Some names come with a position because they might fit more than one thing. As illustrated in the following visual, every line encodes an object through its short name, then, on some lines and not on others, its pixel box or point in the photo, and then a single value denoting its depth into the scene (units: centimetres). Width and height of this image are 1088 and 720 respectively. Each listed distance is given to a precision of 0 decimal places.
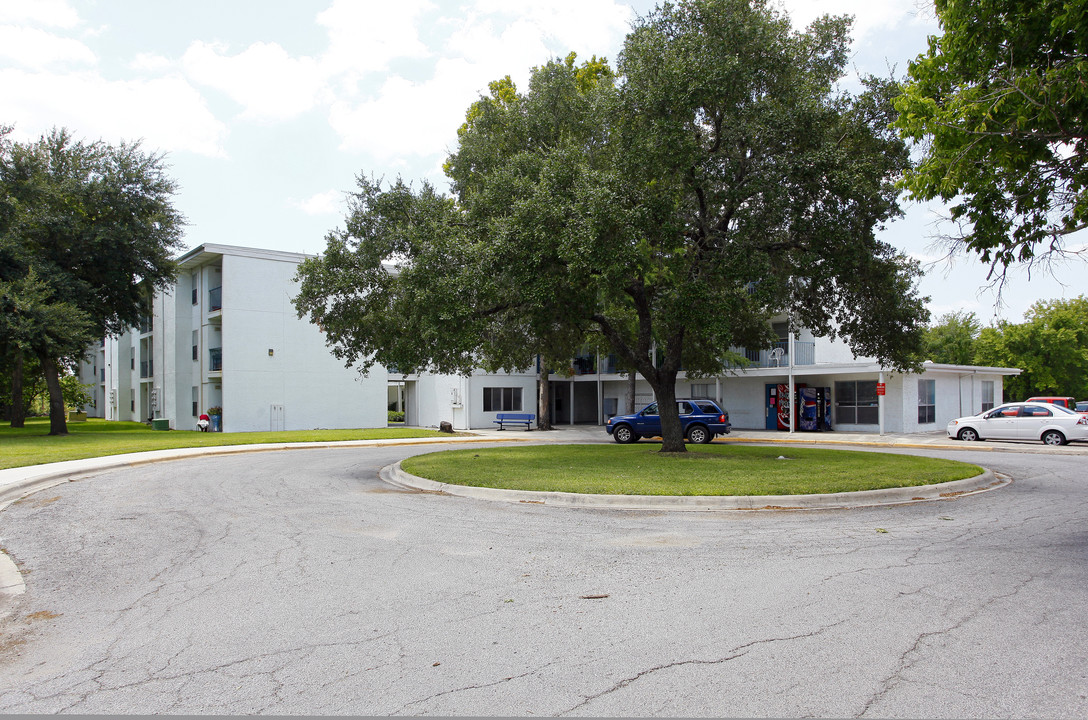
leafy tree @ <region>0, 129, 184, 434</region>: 2928
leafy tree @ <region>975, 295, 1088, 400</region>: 5241
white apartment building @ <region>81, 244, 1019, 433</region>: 3180
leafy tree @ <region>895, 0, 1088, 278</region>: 754
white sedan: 2395
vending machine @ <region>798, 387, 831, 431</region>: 3238
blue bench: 3678
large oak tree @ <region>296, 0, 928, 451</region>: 1423
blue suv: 2520
